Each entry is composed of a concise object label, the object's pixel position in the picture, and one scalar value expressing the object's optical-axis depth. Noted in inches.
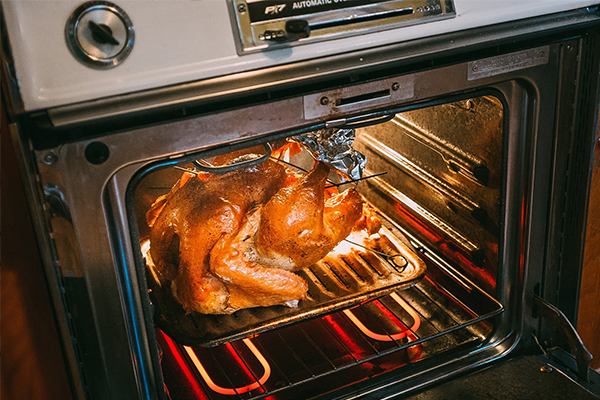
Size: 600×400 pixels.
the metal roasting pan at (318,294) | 54.4
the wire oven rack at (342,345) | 58.2
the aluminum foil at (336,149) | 53.9
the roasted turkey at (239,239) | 53.9
